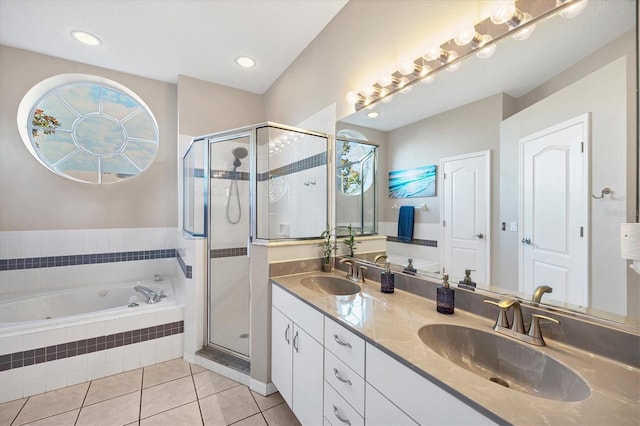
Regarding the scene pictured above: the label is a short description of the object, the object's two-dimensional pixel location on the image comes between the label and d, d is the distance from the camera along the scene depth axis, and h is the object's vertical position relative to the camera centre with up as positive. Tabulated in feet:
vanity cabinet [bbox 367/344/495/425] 2.20 -1.73
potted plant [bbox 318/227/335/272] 6.60 -0.91
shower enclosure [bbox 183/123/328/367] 7.03 +0.35
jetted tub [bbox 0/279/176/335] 6.69 -2.78
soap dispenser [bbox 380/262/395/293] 4.95 -1.28
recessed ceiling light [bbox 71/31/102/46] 7.44 +5.03
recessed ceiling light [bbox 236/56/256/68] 8.61 +5.05
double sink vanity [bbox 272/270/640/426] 2.07 -1.55
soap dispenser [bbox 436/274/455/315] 3.86 -1.25
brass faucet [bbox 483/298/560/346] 2.92 -1.30
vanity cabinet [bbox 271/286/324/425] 4.32 -2.64
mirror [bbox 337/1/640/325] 2.67 +1.19
